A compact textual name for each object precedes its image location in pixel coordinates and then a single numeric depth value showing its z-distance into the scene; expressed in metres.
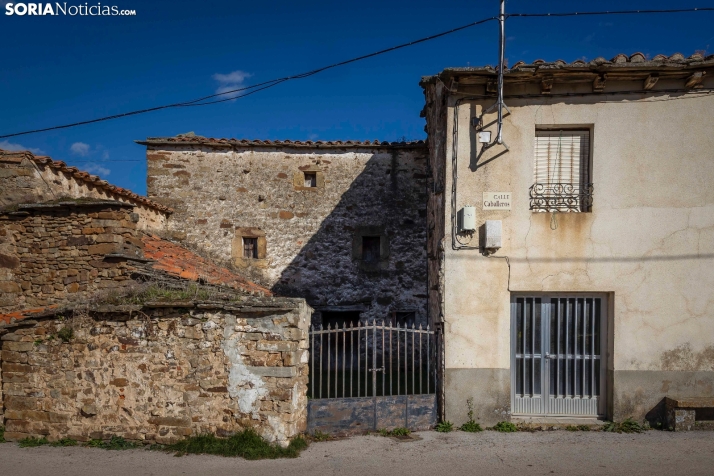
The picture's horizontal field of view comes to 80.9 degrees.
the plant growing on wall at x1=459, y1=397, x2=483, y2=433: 6.50
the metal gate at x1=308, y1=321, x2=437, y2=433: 6.28
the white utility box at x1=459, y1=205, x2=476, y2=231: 6.61
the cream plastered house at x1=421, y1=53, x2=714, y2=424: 6.56
